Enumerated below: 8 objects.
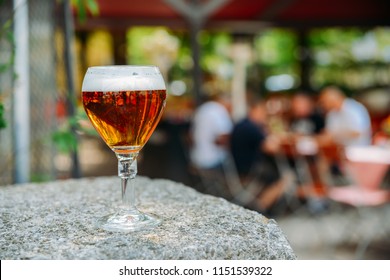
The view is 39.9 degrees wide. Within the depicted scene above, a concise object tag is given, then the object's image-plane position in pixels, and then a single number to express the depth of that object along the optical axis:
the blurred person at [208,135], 5.80
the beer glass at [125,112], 0.98
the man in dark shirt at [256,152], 5.20
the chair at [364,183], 4.21
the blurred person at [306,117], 7.05
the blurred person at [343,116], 5.99
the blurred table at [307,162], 4.75
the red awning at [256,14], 6.34
